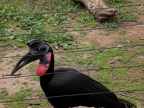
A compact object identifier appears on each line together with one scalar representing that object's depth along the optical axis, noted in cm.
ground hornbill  550
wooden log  891
